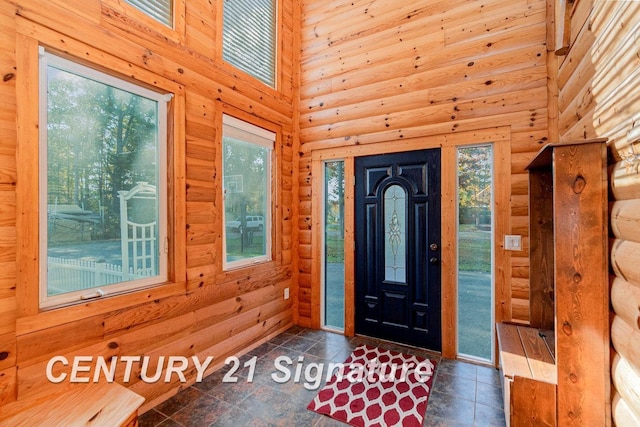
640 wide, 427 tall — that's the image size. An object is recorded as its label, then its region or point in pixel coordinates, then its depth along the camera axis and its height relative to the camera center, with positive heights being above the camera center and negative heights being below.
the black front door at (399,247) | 2.91 -0.38
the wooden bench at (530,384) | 1.49 -0.91
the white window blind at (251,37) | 2.84 +1.86
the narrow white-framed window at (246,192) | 2.82 +0.22
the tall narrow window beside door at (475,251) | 2.71 -0.38
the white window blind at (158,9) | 2.11 +1.53
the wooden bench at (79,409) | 1.40 -1.00
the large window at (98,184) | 1.71 +0.20
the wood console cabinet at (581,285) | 1.40 -0.37
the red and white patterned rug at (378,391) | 1.99 -1.39
